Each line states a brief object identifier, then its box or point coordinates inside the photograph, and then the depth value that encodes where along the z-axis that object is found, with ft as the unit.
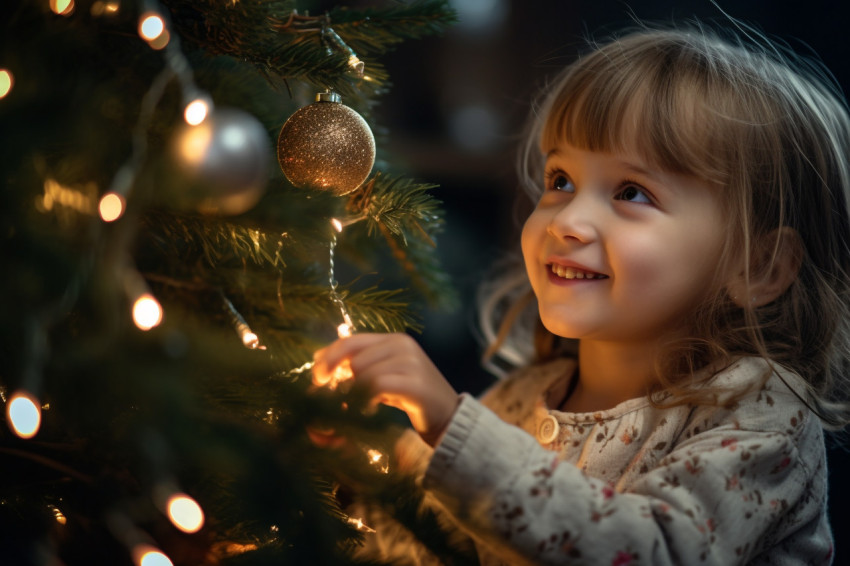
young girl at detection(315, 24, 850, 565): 1.92
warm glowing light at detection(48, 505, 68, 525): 1.70
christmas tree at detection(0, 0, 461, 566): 1.34
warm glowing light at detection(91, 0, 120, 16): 1.93
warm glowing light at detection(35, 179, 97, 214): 1.82
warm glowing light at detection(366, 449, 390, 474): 1.78
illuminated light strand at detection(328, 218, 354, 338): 2.09
